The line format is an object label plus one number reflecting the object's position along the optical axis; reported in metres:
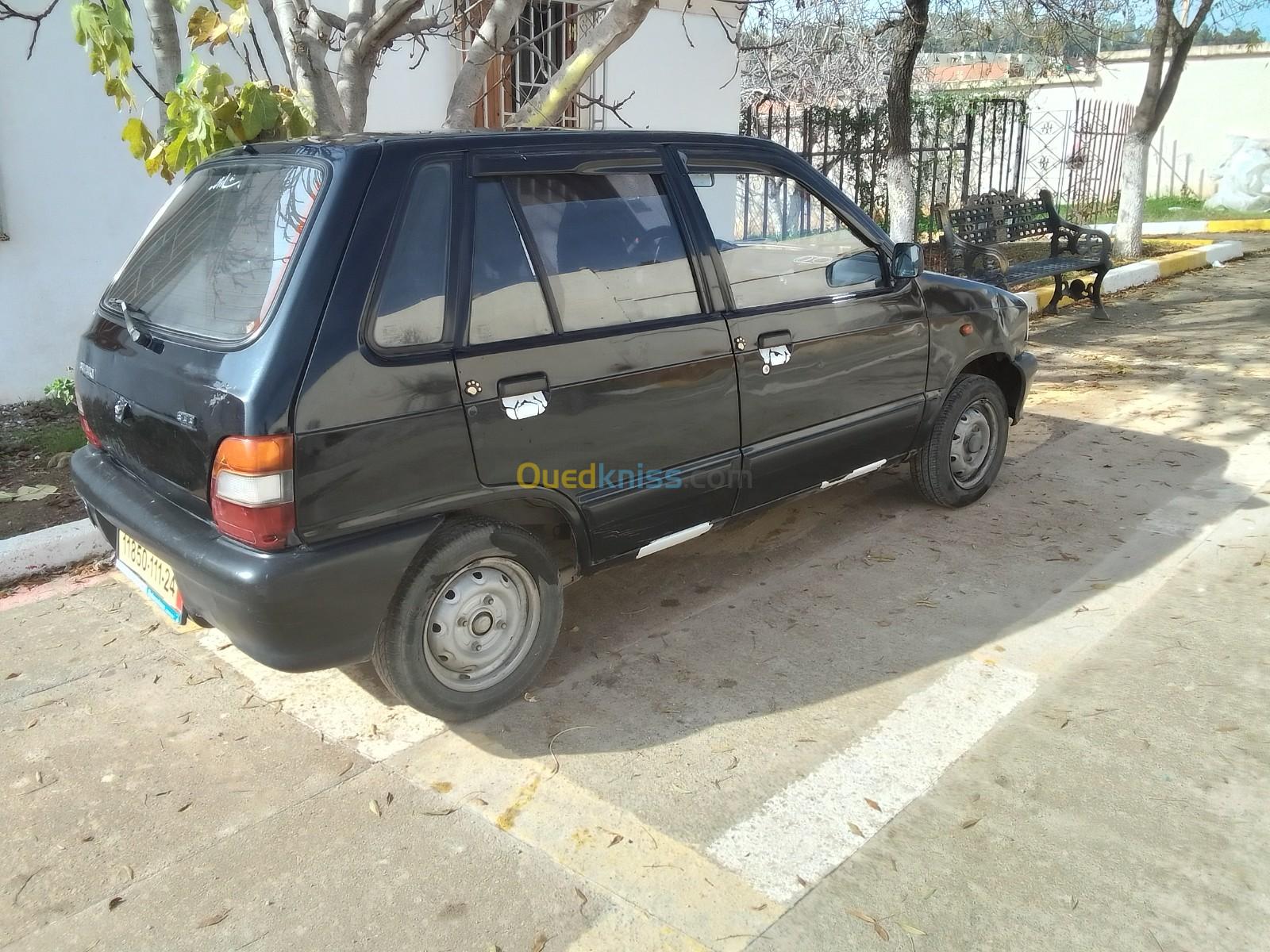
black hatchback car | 2.90
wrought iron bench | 9.10
